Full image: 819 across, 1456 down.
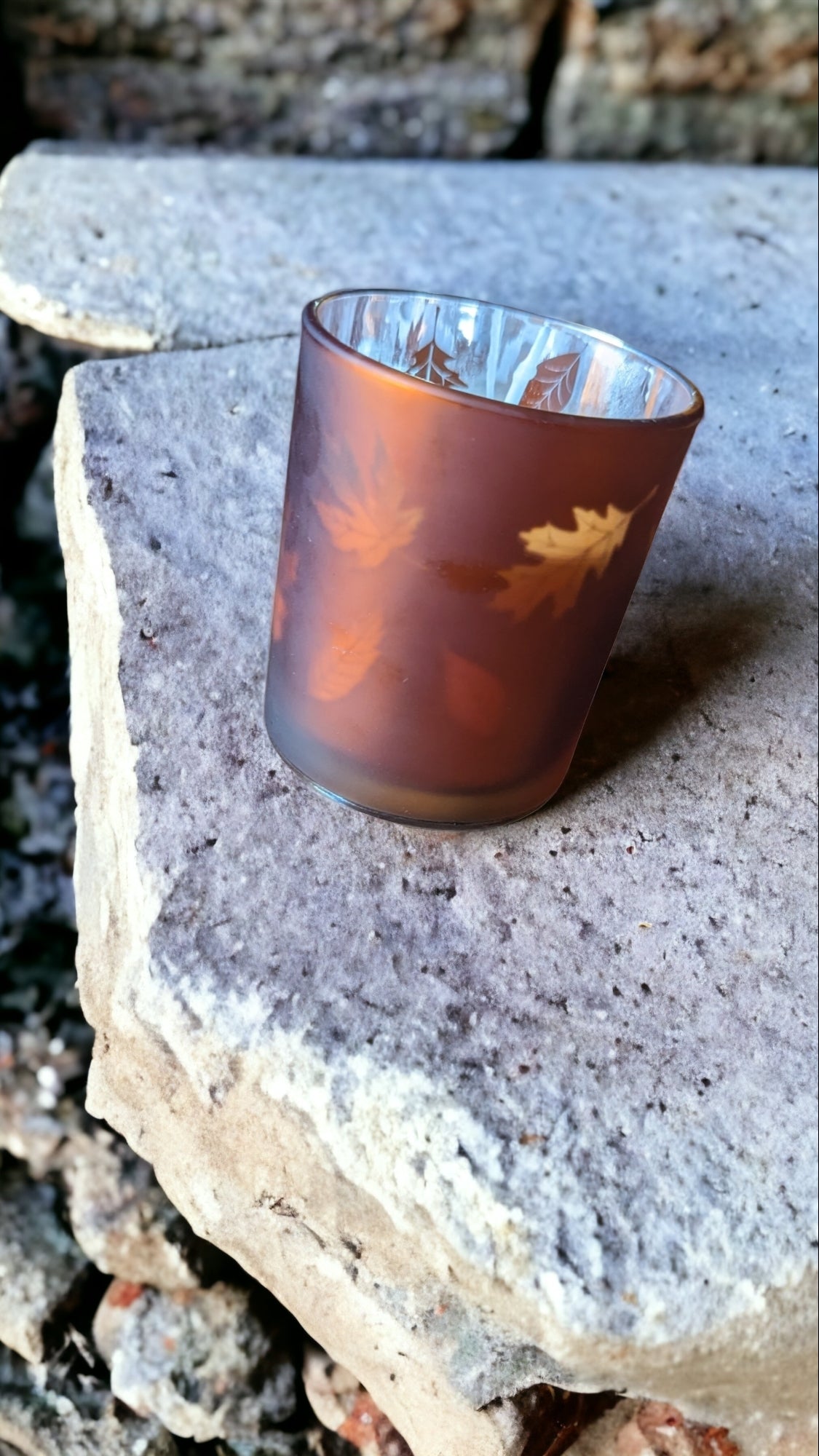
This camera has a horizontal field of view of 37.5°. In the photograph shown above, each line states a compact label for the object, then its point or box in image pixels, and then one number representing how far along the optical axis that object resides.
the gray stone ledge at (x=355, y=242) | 0.34
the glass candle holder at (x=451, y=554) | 0.17
